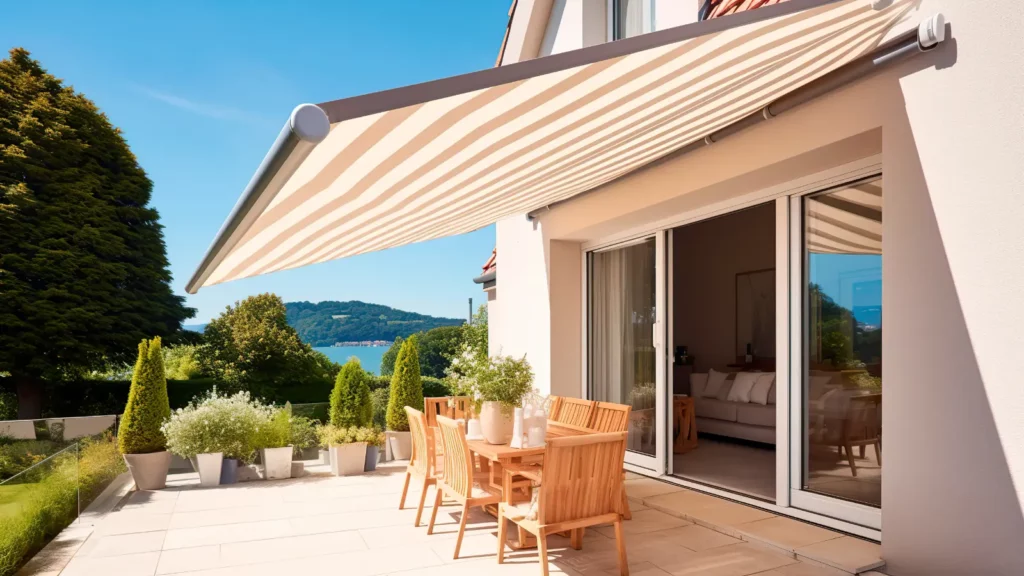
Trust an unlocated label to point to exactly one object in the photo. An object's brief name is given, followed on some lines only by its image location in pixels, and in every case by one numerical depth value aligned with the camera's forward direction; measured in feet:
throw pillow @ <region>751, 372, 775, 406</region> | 32.17
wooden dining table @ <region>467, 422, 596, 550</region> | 18.03
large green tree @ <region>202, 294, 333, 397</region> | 68.23
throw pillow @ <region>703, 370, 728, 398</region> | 36.01
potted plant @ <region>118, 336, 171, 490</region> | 27.63
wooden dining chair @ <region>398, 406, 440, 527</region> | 20.85
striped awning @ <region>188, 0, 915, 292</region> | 11.13
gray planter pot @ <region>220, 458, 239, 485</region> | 28.76
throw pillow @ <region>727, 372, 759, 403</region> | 33.37
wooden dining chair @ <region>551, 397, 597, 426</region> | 23.45
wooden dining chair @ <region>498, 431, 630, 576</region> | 15.07
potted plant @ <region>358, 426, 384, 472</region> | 31.07
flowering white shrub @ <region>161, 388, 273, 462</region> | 28.17
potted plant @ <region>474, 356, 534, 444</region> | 19.98
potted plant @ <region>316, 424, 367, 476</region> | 30.37
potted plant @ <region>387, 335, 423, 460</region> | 34.60
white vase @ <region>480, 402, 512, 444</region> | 19.95
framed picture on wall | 37.96
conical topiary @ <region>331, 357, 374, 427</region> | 32.01
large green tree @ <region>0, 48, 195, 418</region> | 61.93
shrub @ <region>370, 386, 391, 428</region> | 40.04
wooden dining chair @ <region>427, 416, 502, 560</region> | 17.75
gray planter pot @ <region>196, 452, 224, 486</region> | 28.19
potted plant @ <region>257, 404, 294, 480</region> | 29.55
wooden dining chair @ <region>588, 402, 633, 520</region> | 21.13
